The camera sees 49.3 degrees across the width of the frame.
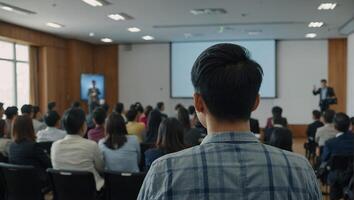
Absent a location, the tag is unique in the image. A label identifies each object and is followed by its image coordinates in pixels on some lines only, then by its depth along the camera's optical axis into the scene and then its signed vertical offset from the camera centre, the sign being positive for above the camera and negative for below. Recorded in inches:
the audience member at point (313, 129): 276.4 -28.6
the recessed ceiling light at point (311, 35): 441.7 +63.8
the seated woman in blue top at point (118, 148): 144.1 -21.4
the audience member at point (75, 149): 135.0 -20.5
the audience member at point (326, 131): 220.7 -24.0
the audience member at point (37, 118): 244.7 -20.2
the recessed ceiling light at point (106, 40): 486.9 +65.8
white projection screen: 486.3 +37.7
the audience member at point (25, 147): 154.5 -22.4
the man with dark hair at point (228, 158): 36.2 -6.6
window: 384.5 +18.5
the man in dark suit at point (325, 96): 419.0 -7.3
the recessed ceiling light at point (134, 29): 394.9 +64.4
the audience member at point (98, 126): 193.9 -18.0
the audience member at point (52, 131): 199.6 -20.6
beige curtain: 428.5 +19.6
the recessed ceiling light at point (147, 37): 459.0 +65.2
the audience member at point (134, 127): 217.5 -20.5
